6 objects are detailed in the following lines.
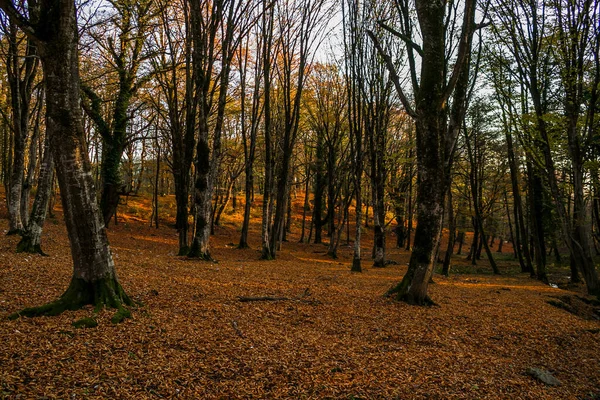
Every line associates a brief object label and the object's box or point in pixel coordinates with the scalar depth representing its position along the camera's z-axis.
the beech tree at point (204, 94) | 11.77
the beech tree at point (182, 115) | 12.85
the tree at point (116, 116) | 15.98
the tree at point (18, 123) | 11.45
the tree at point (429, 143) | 7.06
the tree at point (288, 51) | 15.71
